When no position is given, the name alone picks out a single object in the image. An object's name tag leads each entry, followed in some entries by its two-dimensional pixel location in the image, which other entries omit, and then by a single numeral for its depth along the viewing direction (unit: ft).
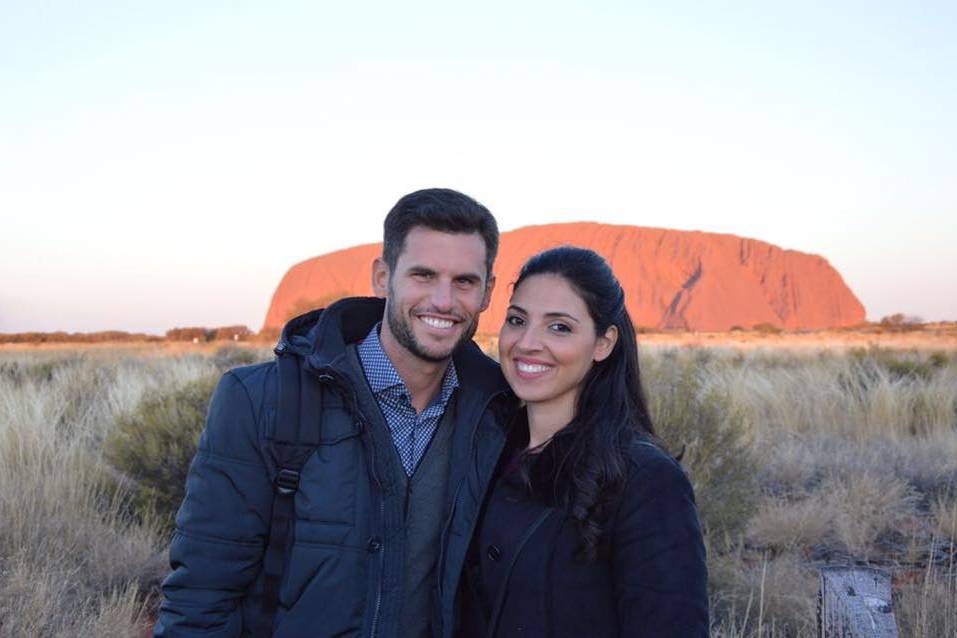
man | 7.85
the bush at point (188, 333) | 163.84
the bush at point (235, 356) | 54.54
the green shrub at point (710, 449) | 19.20
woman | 6.82
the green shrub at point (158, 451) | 20.52
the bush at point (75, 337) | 164.96
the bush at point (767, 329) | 180.65
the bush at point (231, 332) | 149.85
